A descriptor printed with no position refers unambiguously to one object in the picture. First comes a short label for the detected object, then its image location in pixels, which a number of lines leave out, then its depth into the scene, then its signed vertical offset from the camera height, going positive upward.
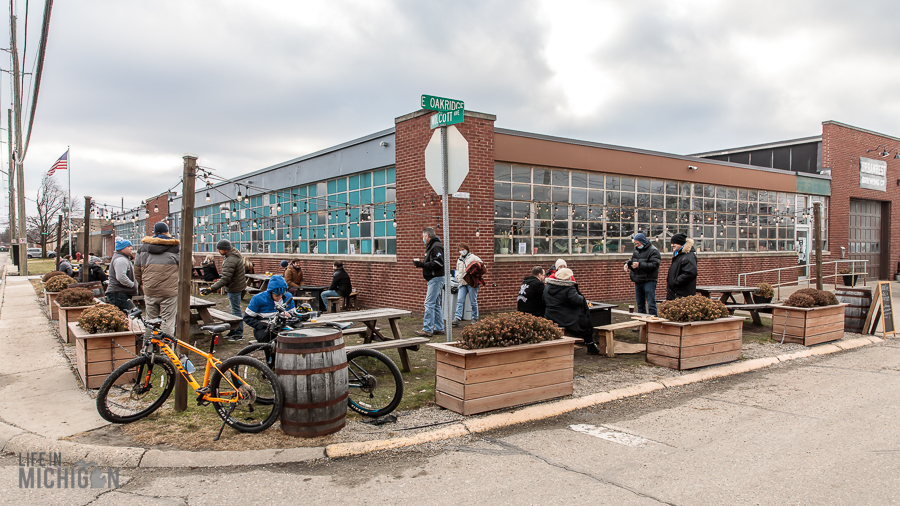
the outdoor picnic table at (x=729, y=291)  11.36 -0.80
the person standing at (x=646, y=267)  9.84 -0.26
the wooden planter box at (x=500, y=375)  5.49 -1.29
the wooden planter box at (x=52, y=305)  12.43 -1.26
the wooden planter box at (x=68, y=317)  9.28 -1.13
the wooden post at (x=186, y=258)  5.38 -0.08
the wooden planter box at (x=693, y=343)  7.51 -1.27
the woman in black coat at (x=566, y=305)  7.62 -0.74
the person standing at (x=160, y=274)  7.81 -0.33
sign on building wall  24.05 +3.54
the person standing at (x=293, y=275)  14.60 -0.64
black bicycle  5.50 -1.28
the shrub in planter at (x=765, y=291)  11.73 -0.82
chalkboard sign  10.67 -1.13
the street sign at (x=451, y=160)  6.93 +1.16
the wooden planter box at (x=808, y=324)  9.52 -1.25
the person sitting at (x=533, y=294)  8.13 -0.62
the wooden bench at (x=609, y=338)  8.29 -1.30
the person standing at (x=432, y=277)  9.84 -0.46
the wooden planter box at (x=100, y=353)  6.47 -1.22
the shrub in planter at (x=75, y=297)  9.39 -0.81
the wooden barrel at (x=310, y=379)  4.72 -1.11
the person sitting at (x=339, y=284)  12.48 -0.75
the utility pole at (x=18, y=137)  20.26 +4.86
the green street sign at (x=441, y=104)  6.73 +1.83
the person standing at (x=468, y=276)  11.18 -0.50
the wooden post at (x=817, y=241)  11.84 +0.25
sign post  6.75 +1.23
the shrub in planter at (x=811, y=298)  9.71 -0.81
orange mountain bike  5.01 -1.28
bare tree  60.03 +4.85
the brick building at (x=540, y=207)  12.95 +1.36
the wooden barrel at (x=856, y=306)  10.86 -1.06
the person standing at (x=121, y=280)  9.30 -0.50
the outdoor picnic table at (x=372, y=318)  7.42 -0.93
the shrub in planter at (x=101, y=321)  6.61 -0.85
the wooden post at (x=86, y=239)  13.08 +0.27
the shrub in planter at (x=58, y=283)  12.67 -0.76
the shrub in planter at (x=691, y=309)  7.52 -0.78
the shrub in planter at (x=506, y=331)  5.68 -0.84
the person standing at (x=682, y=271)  9.28 -0.31
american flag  26.25 +4.13
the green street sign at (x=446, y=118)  6.68 +1.64
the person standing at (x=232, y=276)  9.62 -0.45
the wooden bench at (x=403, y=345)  6.50 -1.13
